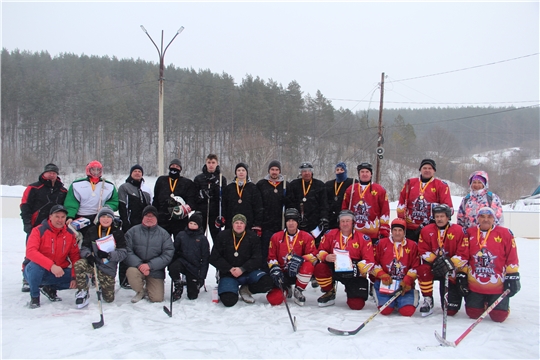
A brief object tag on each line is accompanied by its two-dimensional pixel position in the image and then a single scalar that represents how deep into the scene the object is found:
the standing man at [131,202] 5.93
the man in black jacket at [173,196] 5.93
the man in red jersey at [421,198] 5.29
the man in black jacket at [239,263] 5.27
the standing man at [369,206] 5.60
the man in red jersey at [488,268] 4.51
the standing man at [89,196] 5.52
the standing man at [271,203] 6.00
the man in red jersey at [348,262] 5.10
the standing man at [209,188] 6.08
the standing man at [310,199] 5.93
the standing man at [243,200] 5.89
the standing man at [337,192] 6.03
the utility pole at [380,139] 15.33
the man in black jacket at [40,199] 5.57
